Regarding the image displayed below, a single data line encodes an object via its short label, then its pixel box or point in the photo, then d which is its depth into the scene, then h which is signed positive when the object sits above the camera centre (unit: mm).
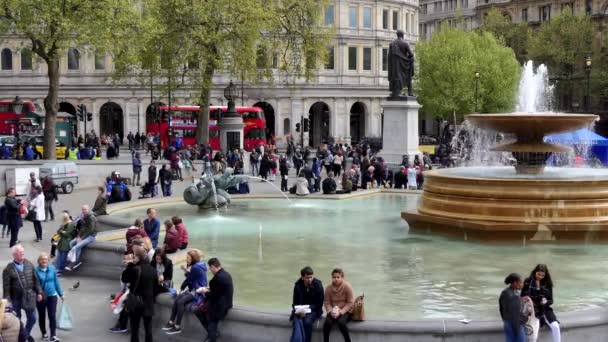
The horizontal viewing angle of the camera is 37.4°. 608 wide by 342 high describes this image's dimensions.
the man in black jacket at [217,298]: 10781 -2003
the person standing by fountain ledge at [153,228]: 15508 -1652
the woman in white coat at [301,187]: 25953 -1597
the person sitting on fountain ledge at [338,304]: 10266 -1990
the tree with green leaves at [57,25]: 33031 +4059
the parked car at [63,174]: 31056 -1437
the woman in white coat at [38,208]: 20062 -1725
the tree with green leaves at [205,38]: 42000 +4438
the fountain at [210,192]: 22688 -1505
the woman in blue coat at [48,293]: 11758 -2109
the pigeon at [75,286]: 14538 -2486
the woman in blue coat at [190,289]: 11398 -2010
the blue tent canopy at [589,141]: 38125 -429
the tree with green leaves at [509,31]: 75369 +8468
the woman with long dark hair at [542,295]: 10289 -1880
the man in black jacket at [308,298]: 10383 -1922
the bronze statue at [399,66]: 34375 +2545
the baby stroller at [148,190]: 28516 -1852
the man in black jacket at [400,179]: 29672 -1568
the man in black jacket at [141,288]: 11172 -1945
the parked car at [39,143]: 44344 -554
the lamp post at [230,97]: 41344 +1614
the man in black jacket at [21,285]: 11375 -1935
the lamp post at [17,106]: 52888 +1629
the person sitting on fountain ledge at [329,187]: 26156 -1605
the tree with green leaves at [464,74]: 61156 +3935
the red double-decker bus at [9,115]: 53188 +1055
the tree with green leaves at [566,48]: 68750 +6415
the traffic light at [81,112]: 49434 +1146
